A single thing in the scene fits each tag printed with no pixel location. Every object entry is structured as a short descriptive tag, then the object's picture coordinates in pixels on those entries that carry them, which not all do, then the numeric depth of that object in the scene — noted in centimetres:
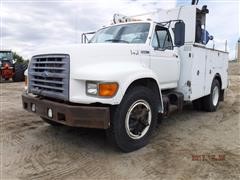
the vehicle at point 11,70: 1326
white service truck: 271
